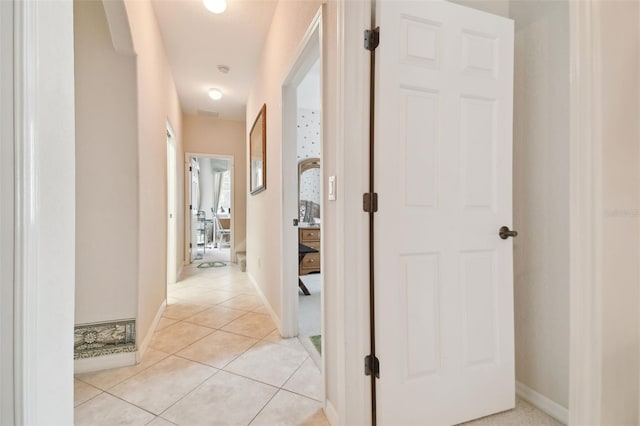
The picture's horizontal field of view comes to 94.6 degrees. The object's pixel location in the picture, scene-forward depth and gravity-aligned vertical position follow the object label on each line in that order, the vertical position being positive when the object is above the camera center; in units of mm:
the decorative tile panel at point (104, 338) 1802 -774
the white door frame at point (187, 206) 5035 +136
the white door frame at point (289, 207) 2203 +46
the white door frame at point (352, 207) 1214 +26
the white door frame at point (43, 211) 558 +8
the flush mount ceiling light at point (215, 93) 4094 +1691
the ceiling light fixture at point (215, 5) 2297 +1654
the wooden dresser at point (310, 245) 4113 -454
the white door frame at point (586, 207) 823 +16
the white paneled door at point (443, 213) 1219 +0
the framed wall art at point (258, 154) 2887 +660
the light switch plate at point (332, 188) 1303 +114
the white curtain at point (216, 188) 9156 +810
